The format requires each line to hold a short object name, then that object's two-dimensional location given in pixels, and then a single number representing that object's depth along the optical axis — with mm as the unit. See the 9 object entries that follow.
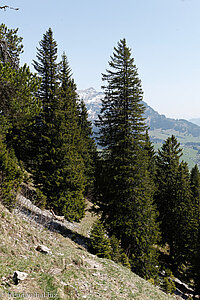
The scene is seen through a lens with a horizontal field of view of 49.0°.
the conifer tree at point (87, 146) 33231
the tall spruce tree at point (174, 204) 24516
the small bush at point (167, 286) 16484
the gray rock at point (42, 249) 9573
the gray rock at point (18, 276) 6492
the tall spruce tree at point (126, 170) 16297
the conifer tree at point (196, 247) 20984
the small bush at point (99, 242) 13709
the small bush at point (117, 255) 14344
